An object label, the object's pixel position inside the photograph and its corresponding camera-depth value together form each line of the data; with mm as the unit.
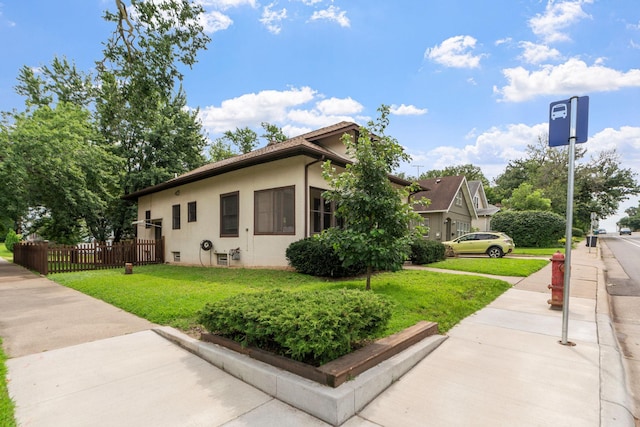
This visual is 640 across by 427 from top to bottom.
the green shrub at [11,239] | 30328
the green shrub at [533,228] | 24250
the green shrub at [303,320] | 2996
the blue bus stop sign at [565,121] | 4195
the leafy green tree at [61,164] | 13133
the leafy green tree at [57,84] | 20531
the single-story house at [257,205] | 10281
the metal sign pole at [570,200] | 4168
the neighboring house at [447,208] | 23359
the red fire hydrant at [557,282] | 6039
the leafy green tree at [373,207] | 6719
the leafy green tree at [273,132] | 30172
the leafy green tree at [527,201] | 30281
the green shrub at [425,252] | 12789
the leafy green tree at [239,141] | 32625
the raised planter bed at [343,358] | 2848
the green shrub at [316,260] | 9008
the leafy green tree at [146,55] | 9523
